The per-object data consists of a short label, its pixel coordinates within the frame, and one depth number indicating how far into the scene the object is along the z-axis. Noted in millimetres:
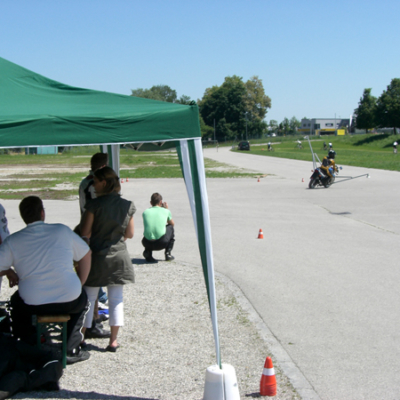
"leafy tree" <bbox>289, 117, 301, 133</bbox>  166362
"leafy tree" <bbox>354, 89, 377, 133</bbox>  97100
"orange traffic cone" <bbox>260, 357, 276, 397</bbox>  3812
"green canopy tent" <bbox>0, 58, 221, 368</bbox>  3686
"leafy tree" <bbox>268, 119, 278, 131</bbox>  156162
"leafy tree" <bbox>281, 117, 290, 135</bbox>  149725
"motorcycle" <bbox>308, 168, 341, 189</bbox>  20125
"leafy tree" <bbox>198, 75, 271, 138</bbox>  124375
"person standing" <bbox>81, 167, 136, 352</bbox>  4406
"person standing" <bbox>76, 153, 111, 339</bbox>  5008
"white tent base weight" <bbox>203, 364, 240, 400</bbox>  3633
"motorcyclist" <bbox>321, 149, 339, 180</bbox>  20422
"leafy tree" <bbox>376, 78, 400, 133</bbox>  86000
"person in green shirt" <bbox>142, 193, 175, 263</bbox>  7988
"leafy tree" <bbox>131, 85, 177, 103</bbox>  157338
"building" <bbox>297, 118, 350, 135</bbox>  165875
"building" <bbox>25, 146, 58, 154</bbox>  66812
